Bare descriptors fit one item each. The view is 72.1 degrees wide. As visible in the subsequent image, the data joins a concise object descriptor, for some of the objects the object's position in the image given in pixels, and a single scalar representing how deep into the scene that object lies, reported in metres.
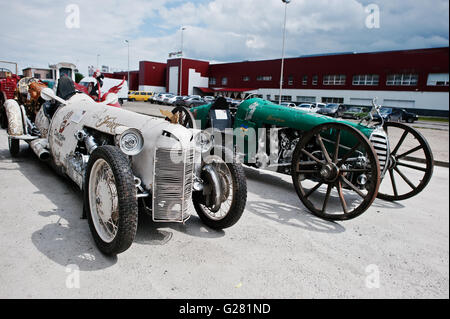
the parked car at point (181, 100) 32.39
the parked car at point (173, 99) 34.88
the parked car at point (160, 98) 36.22
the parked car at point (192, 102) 31.74
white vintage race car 2.64
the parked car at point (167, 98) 35.47
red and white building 33.75
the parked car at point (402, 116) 26.09
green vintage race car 4.04
